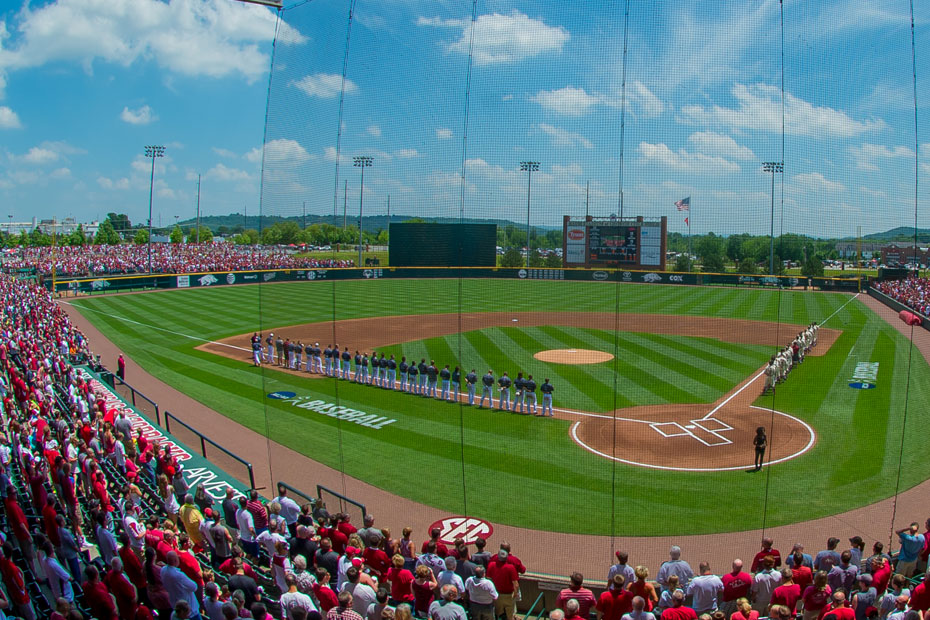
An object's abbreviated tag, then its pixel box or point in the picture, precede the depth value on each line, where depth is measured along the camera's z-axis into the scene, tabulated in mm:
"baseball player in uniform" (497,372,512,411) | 18578
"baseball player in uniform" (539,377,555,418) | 17734
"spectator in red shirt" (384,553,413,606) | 6480
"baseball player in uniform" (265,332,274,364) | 25500
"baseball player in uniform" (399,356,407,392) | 20588
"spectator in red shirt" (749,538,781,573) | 7207
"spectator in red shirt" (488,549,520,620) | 6941
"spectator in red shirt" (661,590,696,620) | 5457
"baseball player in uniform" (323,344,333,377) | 22198
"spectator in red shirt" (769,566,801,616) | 6227
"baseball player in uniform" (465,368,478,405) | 17953
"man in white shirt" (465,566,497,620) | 6461
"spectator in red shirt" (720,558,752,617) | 6734
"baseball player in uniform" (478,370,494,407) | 18656
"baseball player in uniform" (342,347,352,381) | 21672
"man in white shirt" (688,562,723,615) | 6664
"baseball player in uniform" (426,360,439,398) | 20141
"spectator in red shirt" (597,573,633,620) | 6121
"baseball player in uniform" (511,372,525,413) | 18281
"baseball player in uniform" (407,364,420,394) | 20406
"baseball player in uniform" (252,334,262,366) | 24469
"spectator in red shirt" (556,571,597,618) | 6227
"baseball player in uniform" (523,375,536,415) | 18188
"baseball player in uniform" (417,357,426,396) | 20234
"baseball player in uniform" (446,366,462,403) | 19797
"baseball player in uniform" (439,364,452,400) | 19562
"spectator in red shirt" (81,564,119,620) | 5617
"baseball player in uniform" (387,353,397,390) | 21266
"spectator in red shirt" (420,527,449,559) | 7198
